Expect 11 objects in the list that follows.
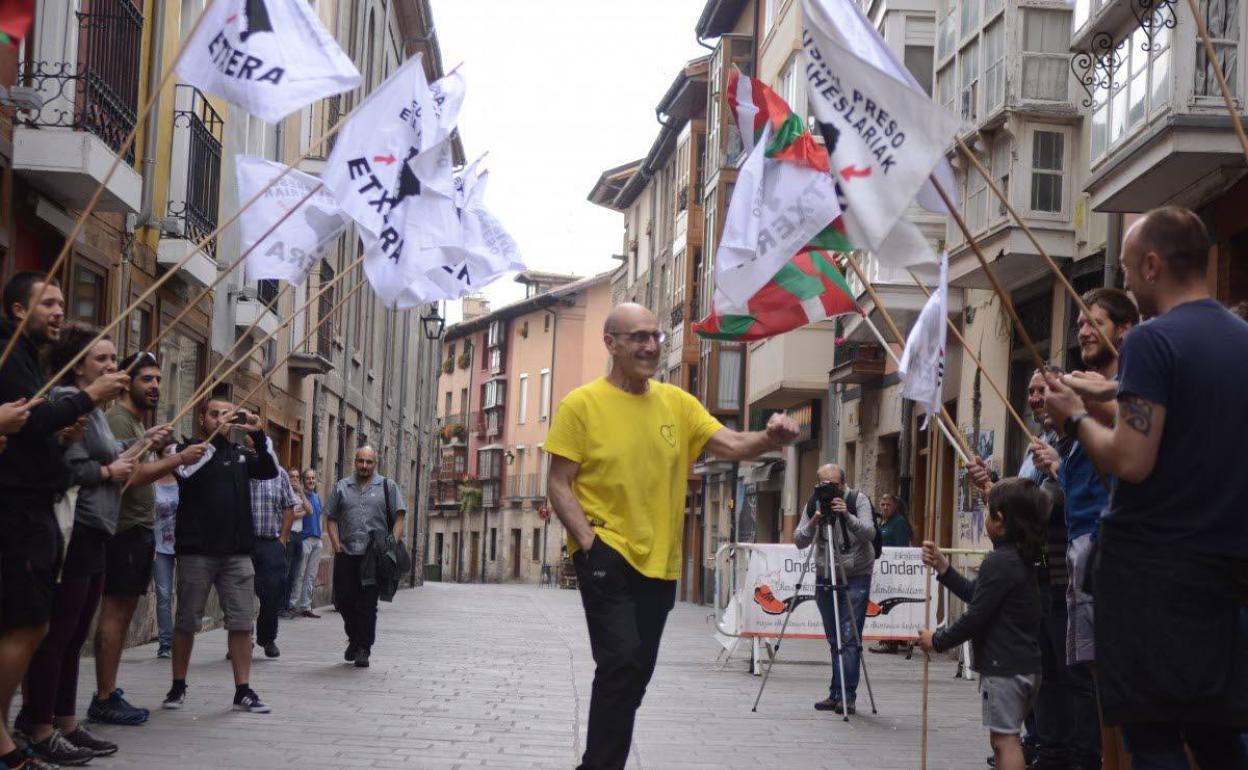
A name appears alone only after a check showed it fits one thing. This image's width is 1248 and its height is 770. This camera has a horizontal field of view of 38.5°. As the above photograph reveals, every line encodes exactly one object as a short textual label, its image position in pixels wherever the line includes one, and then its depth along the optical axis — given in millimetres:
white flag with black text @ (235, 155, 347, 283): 11906
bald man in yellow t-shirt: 7258
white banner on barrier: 17219
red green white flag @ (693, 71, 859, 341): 9336
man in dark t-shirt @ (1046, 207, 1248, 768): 5172
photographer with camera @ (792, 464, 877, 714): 14117
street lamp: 42444
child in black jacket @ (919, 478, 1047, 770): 8250
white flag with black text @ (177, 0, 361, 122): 8922
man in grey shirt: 15906
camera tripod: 14203
